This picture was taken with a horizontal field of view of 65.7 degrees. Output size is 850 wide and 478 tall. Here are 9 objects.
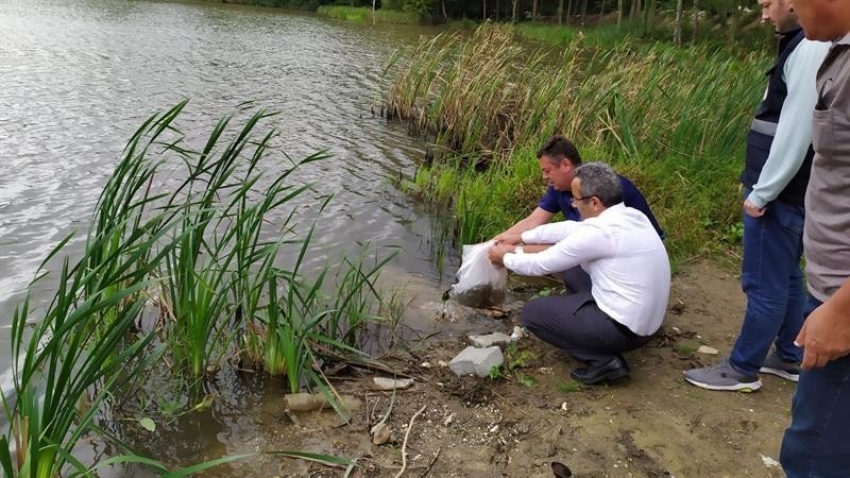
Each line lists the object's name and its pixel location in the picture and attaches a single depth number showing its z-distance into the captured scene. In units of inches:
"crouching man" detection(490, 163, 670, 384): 125.2
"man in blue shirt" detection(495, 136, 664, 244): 147.6
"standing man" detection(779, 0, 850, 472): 58.2
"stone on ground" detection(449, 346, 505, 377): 134.3
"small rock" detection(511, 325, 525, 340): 153.3
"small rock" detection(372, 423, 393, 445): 113.3
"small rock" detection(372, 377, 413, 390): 130.6
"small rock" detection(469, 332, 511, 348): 148.3
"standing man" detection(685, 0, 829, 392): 102.7
